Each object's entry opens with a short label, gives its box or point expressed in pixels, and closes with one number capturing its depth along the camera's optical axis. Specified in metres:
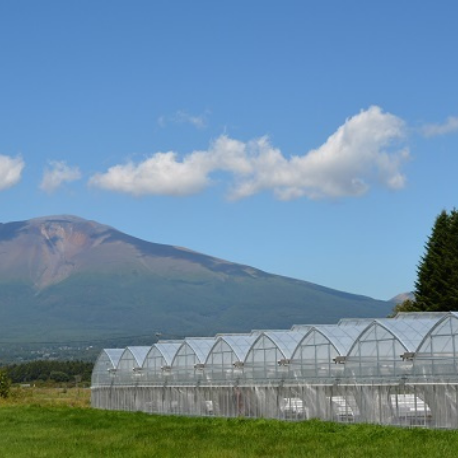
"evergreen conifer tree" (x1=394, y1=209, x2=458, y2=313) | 80.75
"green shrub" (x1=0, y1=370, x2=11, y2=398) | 80.38
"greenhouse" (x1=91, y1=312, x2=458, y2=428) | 37.59
